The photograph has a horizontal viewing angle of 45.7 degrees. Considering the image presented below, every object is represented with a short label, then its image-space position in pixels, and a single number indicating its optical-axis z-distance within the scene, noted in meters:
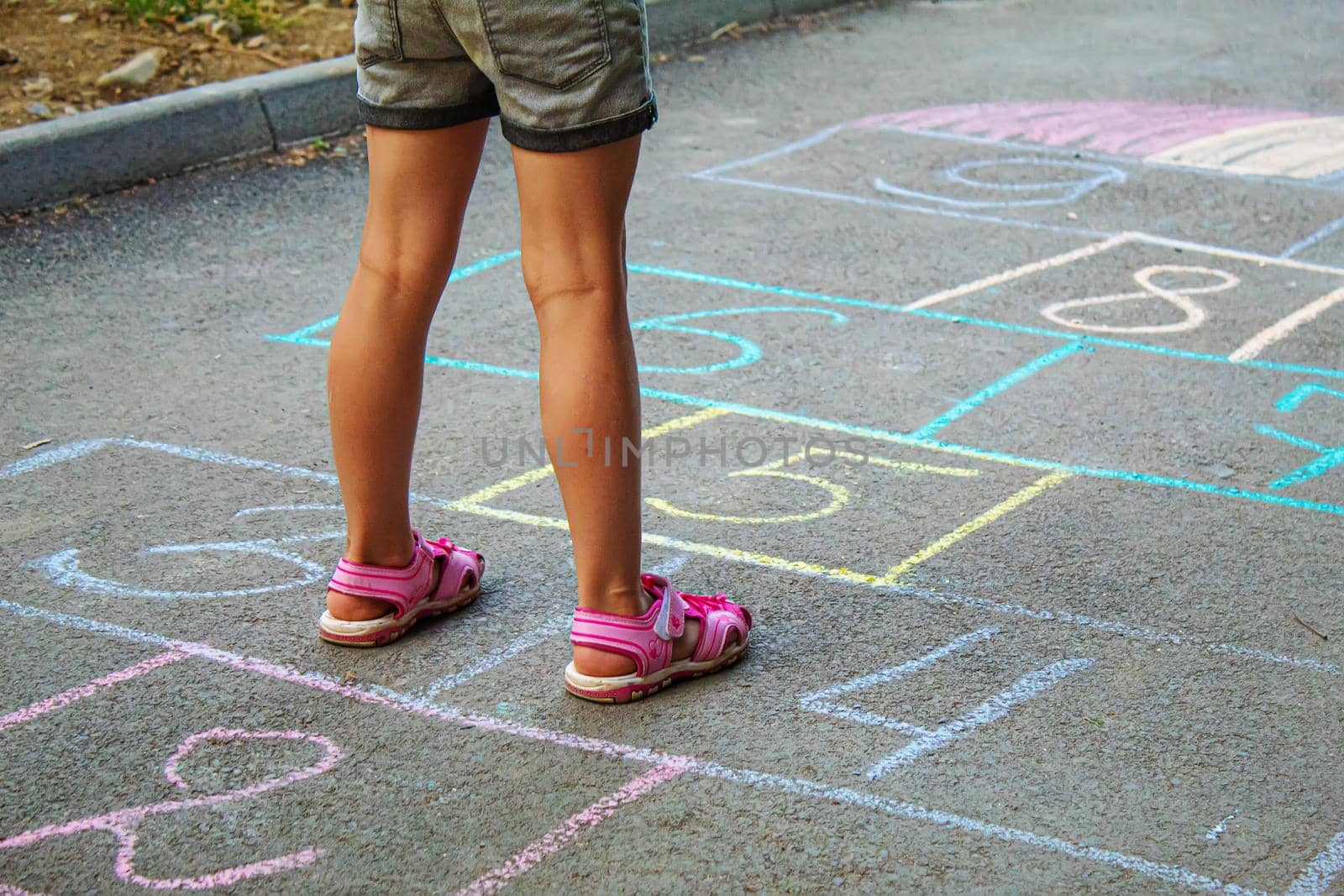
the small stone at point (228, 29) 7.61
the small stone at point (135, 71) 6.82
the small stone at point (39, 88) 6.57
